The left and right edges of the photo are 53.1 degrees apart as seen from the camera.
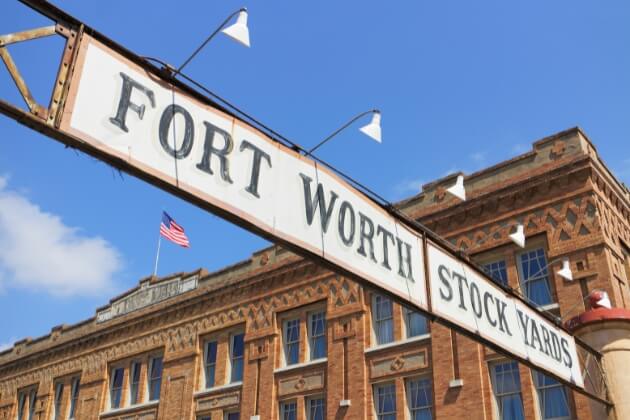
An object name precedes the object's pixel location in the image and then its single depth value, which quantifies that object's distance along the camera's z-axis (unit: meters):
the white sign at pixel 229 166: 3.43
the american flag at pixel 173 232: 25.66
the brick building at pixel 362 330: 16.83
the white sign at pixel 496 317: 5.64
